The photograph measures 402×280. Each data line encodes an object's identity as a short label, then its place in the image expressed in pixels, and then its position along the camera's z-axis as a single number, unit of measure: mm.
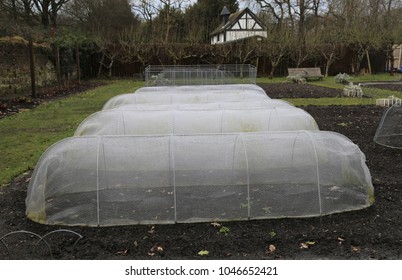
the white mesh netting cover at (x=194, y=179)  5418
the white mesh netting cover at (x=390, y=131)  9445
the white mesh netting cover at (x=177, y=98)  11664
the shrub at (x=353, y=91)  19094
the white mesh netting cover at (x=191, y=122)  8102
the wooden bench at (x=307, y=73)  29953
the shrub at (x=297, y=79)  27766
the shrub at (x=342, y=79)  27188
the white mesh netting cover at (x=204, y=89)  13753
